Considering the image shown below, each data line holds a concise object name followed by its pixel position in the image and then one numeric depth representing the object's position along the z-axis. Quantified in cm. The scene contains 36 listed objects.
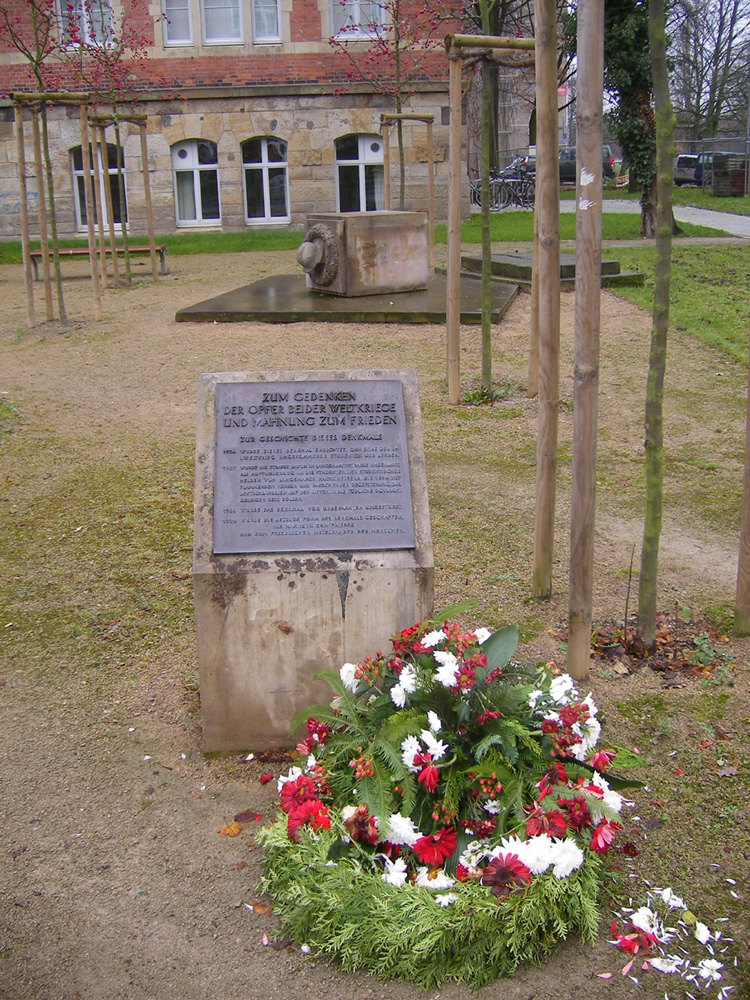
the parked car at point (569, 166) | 3793
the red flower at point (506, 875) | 244
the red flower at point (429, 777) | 262
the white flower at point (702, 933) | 248
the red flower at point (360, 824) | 263
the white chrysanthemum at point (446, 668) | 276
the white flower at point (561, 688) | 292
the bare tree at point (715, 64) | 4228
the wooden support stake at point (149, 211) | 1420
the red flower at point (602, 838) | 260
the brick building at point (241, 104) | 2175
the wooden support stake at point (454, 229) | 689
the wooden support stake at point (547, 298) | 401
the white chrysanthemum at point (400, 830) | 257
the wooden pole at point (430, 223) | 1416
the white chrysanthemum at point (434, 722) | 271
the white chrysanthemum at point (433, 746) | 267
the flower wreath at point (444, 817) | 244
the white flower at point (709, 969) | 238
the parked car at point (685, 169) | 3519
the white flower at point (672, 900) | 260
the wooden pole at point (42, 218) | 1077
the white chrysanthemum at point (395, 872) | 253
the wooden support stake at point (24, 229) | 1065
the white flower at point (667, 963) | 241
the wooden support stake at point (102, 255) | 1337
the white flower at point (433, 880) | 250
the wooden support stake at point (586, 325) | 325
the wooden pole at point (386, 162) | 1532
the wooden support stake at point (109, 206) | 1380
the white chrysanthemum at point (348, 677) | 308
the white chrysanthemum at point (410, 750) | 267
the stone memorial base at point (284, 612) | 323
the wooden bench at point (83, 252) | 1468
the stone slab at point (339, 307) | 1067
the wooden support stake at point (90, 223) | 1113
